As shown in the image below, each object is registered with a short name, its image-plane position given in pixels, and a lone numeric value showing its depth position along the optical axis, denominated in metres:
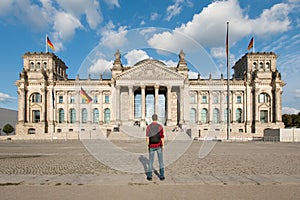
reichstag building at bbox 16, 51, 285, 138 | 74.00
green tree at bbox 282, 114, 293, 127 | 100.42
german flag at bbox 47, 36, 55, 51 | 70.06
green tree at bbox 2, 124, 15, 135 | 76.33
